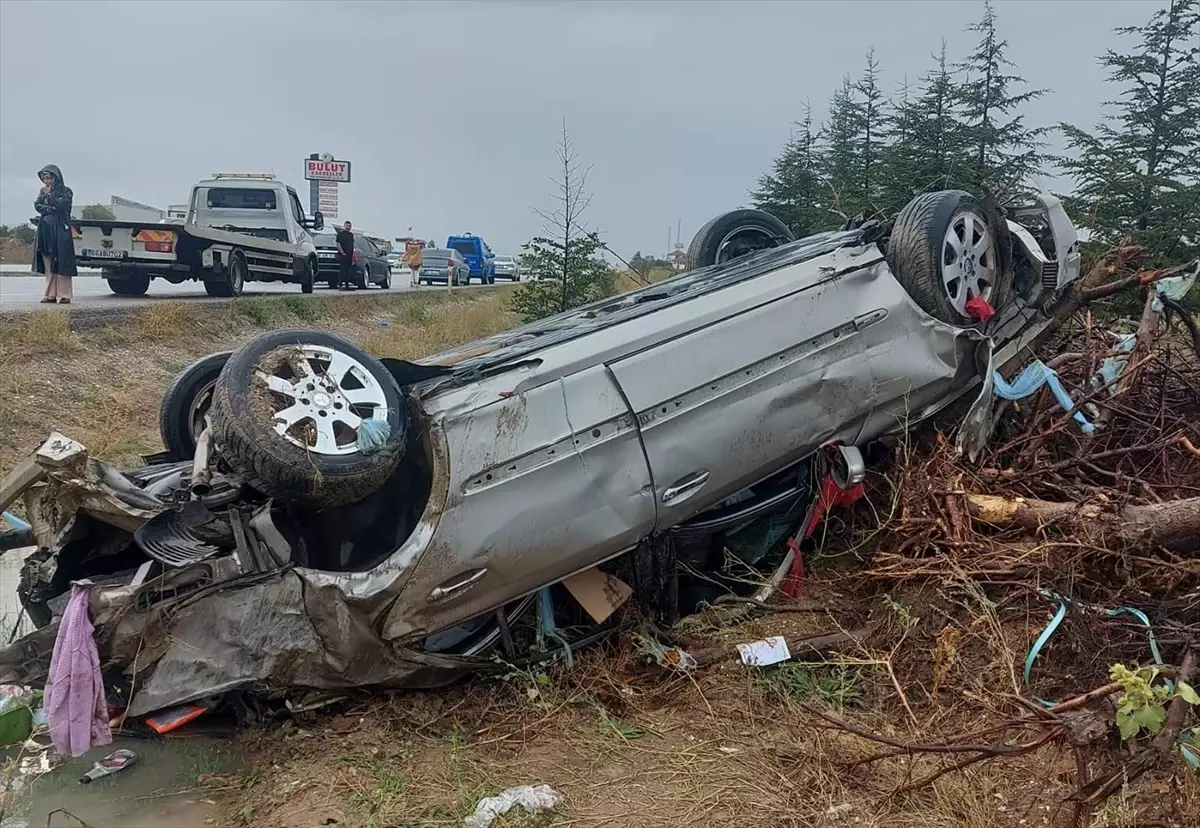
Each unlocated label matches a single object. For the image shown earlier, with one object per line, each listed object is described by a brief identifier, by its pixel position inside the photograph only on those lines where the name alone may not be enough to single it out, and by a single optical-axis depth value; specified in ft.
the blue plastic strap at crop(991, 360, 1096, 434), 15.19
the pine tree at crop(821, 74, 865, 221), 50.70
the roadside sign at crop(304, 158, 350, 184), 173.68
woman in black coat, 34.78
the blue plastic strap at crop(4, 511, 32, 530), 10.58
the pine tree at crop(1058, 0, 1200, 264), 36.68
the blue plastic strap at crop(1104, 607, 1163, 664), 10.01
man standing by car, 62.90
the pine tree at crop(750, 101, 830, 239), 55.26
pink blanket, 9.45
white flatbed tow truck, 40.98
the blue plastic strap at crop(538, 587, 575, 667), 12.40
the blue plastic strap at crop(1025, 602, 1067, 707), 10.88
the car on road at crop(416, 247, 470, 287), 91.20
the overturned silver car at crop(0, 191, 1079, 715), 10.12
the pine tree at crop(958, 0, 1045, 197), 45.52
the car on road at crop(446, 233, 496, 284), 102.94
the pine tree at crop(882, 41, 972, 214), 42.86
